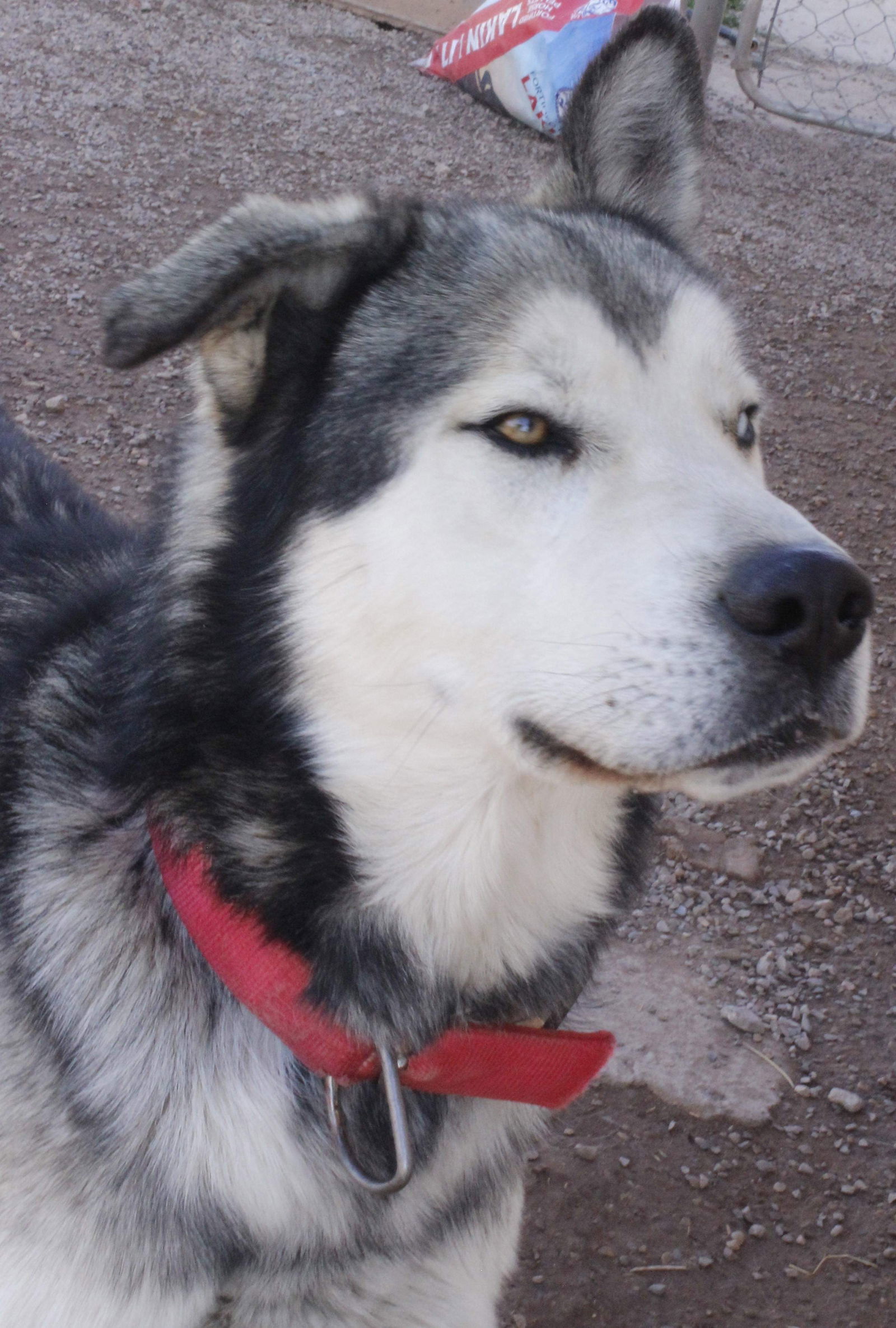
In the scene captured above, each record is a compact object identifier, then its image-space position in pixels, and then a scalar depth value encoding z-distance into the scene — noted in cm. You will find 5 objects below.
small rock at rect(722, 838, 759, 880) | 328
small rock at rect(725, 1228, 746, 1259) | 250
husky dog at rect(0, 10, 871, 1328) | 150
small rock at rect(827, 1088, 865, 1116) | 274
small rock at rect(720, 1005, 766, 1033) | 290
